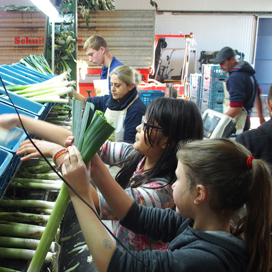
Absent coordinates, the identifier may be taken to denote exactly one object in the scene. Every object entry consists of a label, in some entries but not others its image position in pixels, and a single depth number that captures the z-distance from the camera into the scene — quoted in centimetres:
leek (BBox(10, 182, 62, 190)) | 176
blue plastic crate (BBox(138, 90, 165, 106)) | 529
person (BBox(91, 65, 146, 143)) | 292
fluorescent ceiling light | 231
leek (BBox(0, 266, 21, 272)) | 118
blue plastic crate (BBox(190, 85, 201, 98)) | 842
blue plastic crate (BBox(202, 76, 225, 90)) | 715
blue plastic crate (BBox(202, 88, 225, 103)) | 729
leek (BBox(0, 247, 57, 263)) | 128
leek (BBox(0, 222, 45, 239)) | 141
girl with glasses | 132
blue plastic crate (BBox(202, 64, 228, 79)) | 706
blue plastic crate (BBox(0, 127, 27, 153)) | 133
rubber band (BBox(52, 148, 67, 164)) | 111
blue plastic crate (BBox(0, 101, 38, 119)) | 160
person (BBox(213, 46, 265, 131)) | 409
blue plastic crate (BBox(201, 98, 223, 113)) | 734
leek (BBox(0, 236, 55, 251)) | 135
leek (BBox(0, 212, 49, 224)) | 151
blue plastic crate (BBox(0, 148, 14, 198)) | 116
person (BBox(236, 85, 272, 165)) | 175
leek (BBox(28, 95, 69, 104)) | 198
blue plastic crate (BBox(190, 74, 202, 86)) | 835
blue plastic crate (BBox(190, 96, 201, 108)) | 840
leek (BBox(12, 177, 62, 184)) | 176
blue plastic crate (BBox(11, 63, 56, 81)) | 279
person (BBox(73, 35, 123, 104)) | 414
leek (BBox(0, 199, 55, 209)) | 159
